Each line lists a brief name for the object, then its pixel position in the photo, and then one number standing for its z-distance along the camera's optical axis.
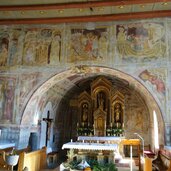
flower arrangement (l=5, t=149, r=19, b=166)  7.27
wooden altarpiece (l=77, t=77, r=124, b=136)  15.04
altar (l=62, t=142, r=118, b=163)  10.58
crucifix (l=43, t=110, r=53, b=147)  14.90
